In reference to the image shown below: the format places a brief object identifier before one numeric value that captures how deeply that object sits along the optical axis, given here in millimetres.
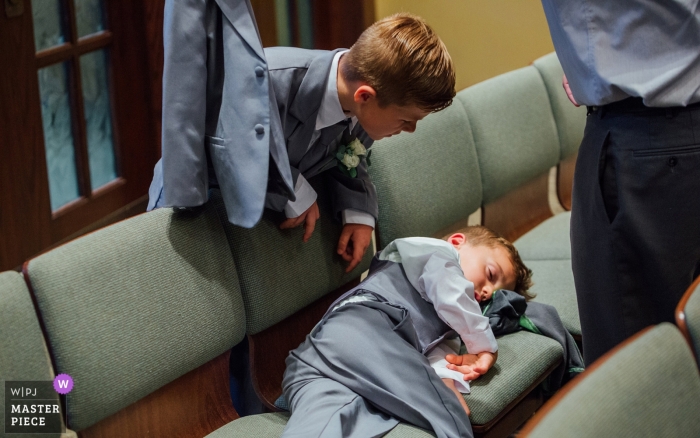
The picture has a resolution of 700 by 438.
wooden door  2934
